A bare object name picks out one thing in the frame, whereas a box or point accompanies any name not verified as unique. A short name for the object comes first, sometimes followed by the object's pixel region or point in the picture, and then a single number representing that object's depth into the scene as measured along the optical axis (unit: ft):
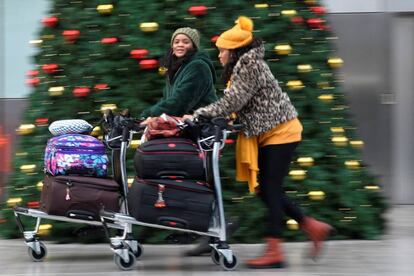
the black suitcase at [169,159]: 41.60
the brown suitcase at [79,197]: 43.21
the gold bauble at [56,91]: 49.38
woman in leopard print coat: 42.22
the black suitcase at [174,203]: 41.83
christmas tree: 49.37
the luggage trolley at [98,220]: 43.27
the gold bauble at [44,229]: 48.96
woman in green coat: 43.39
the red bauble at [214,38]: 49.47
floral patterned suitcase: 43.47
